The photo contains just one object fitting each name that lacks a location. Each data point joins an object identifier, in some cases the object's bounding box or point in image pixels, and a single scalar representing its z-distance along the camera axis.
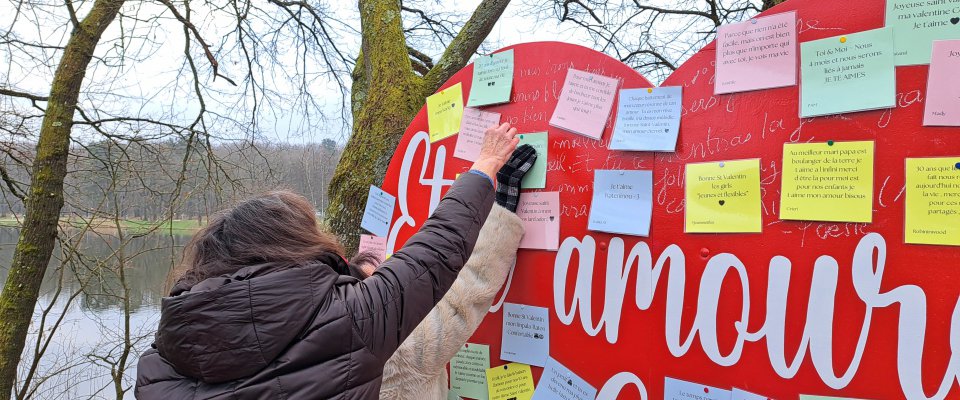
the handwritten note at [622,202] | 1.56
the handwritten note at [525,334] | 1.75
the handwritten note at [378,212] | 2.24
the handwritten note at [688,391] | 1.42
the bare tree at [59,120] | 4.22
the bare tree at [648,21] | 5.69
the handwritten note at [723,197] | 1.38
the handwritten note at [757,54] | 1.35
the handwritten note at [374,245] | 2.26
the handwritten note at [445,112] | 2.05
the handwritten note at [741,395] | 1.36
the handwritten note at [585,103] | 1.66
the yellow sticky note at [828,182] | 1.22
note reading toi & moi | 1.20
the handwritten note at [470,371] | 1.88
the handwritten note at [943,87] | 1.12
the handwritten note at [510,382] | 1.79
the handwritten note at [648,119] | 1.53
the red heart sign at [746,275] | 1.18
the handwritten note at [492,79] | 1.90
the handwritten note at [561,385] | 1.65
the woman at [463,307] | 1.50
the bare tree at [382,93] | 2.68
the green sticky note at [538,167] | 1.78
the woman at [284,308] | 1.08
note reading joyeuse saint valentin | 1.13
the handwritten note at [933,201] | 1.12
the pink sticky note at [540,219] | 1.74
